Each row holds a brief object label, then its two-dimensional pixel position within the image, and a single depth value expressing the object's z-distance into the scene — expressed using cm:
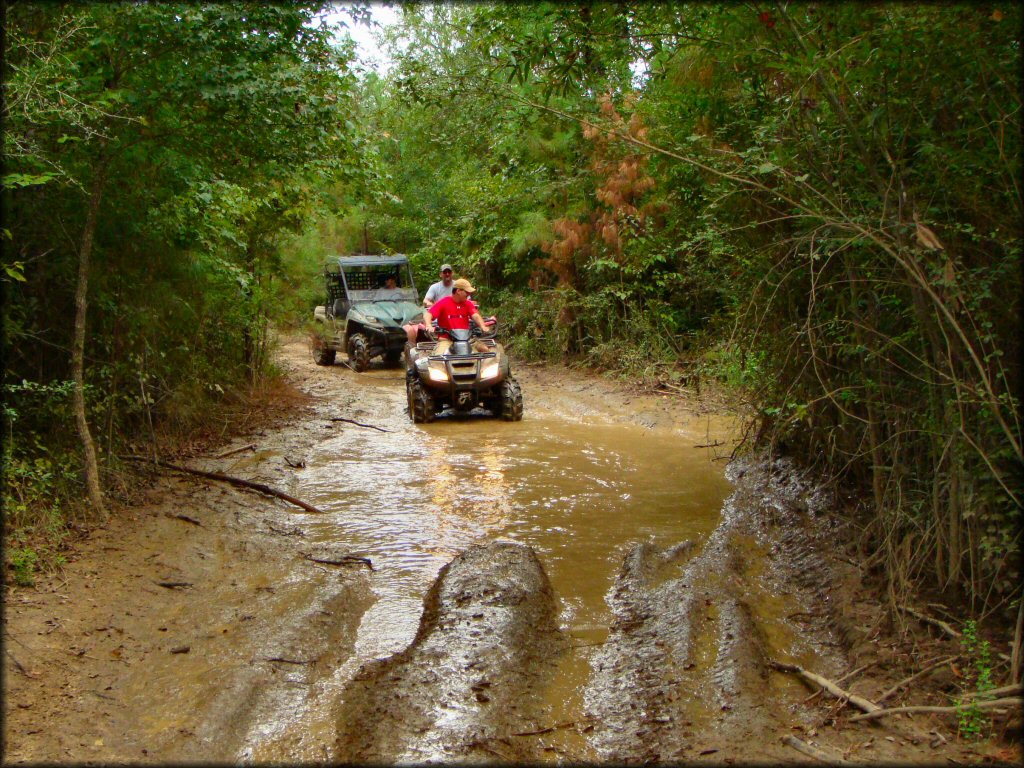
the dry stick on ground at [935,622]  371
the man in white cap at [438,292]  1168
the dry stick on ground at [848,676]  362
